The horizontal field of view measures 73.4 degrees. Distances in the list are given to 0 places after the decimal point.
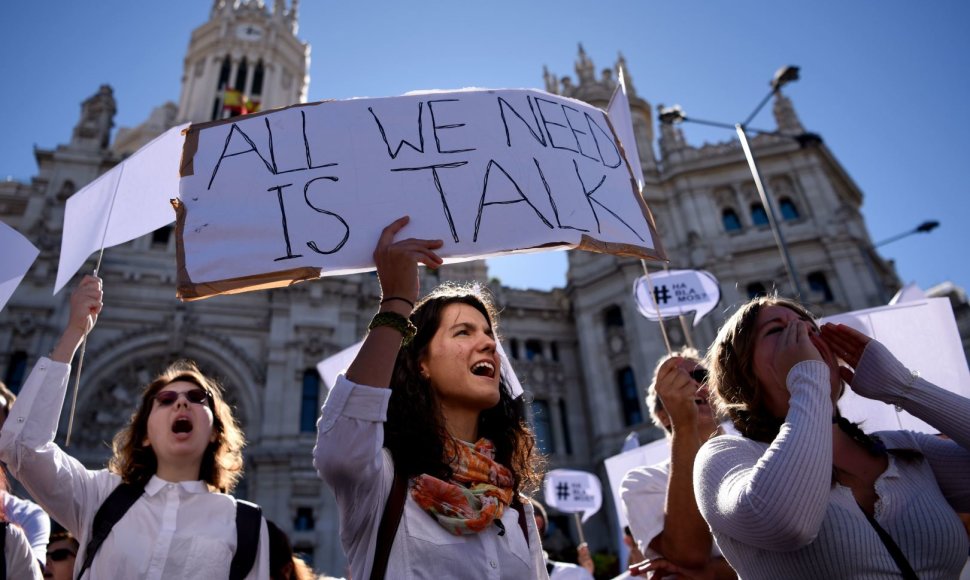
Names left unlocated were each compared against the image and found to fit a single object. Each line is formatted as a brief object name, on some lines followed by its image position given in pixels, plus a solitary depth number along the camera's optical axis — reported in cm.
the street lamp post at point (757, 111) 1273
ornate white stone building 2103
